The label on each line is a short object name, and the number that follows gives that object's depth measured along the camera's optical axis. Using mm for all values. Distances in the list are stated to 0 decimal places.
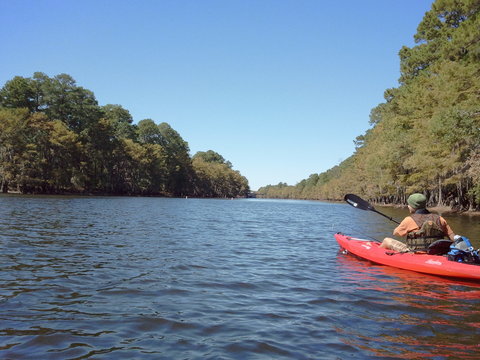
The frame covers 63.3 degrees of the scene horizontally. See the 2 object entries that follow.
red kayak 7582
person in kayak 8430
